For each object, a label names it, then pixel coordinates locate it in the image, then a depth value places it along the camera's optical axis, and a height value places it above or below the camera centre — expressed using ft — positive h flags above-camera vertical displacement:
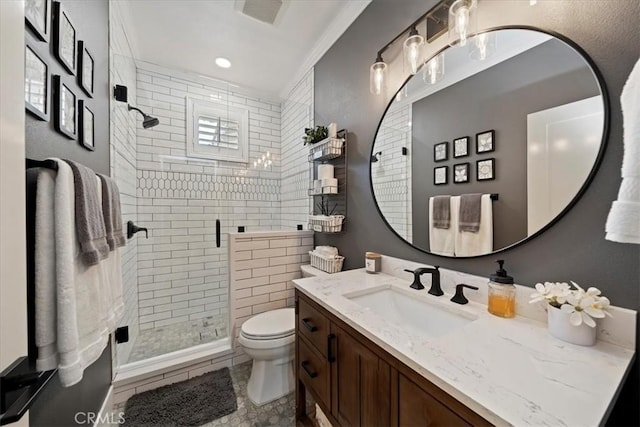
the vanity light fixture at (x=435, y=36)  3.53 +2.97
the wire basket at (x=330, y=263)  6.29 -1.43
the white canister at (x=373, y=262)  5.07 -1.11
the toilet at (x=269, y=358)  5.17 -3.33
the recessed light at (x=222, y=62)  7.98 +5.15
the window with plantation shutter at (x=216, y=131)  8.16 +2.85
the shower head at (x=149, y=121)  7.24 +2.78
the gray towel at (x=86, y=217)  2.72 -0.07
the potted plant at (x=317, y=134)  6.90 +2.26
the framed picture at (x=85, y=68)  3.71 +2.38
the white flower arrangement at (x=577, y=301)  2.31 -0.94
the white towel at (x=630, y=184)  1.88 +0.21
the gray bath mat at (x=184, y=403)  4.69 -4.17
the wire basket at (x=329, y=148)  6.26 +1.70
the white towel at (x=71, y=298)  2.38 -0.95
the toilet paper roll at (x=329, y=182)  6.47 +0.80
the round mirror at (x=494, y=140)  2.77 +1.01
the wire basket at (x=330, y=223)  6.27 -0.33
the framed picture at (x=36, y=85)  2.42 +1.40
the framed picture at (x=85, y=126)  3.73 +1.42
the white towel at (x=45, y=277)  2.31 -0.66
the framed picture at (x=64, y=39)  2.99 +2.34
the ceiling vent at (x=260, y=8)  5.80 +5.16
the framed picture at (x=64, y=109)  3.02 +1.40
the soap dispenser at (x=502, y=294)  3.02 -1.09
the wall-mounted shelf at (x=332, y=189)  6.30 +0.60
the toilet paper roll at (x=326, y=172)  6.60 +1.11
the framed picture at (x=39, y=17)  2.47 +2.16
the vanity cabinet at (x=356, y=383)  2.08 -1.99
